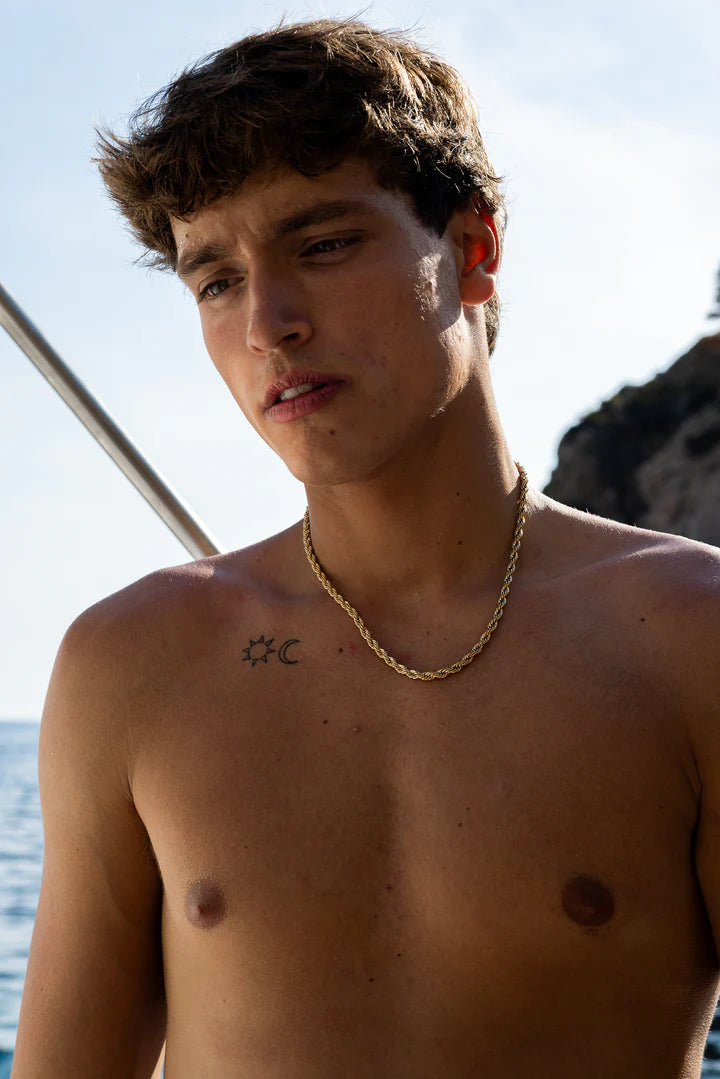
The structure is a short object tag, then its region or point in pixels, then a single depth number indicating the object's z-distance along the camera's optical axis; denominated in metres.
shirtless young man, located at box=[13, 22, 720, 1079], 1.66
